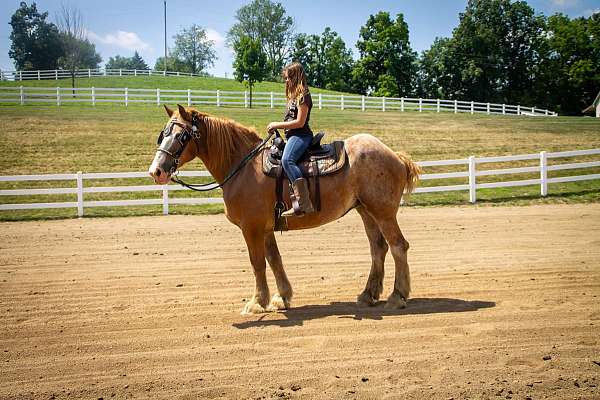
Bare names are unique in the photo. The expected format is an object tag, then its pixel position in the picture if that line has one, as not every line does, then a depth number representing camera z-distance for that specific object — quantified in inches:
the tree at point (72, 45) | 1873.8
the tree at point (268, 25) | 3314.5
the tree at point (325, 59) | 2874.0
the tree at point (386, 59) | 2630.4
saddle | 262.8
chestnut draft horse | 260.7
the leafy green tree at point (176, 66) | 3811.5
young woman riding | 255.0
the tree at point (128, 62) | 5196.9
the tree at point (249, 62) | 1546.5
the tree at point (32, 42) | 2861.7
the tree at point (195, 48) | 4042.8
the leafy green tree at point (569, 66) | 2504.9
